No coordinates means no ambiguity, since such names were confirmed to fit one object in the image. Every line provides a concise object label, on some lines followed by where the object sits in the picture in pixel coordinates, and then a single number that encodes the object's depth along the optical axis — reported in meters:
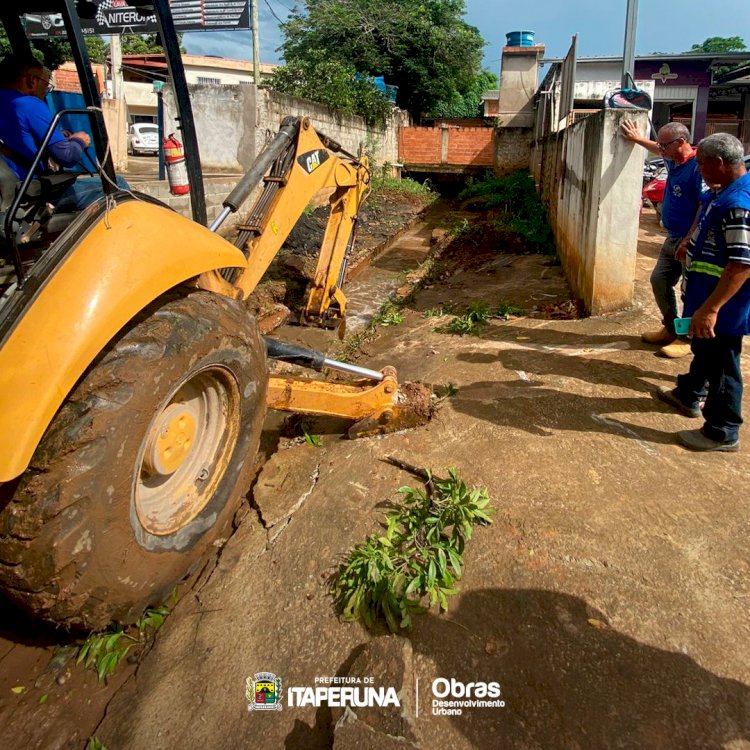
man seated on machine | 2.29
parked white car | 19.79
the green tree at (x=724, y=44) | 48.33
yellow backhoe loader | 1.79
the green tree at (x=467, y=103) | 25.75
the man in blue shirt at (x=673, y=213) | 4.25
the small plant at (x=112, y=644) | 2.36
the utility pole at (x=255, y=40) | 17.23
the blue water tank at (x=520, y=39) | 18.77
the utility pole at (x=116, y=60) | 13.95
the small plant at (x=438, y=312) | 6.37
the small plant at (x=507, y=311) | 5.89
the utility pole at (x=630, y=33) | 6.62
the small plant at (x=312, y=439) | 3.79
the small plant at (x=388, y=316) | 6.58
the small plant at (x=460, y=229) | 11.04
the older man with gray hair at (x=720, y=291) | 2.93
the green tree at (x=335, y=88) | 16.14
